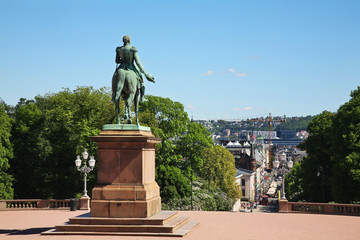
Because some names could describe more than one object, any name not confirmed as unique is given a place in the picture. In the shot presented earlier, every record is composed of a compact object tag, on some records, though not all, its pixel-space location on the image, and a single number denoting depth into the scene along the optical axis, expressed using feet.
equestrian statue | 74.95
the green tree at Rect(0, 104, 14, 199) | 153.58
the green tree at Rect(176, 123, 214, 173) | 189.37
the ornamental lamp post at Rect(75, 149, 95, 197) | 113.70
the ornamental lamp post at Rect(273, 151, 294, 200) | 112.55
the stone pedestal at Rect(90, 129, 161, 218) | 70.28
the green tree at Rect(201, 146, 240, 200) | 288.71
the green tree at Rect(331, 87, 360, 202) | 145.07
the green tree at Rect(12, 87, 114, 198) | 167.32
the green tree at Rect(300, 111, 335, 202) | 185.26
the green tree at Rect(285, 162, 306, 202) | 216.49
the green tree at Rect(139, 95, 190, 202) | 177.06
